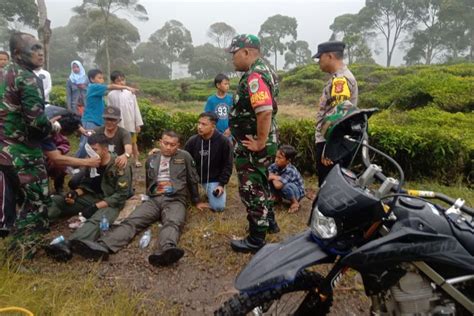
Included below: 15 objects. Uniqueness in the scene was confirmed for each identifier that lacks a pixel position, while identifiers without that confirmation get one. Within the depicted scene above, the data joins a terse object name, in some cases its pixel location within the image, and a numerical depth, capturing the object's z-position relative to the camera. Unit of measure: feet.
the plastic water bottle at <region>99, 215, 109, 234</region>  10.27
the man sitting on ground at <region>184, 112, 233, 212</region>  12.34
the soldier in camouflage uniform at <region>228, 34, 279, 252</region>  7.93
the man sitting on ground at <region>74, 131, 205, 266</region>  9.52
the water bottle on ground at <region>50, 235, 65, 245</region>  8.72
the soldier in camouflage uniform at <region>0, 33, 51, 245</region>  7.83
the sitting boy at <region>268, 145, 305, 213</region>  12.55
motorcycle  4.09
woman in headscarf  18.90
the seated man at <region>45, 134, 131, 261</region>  11.00
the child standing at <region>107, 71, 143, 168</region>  16.71
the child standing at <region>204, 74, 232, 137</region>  16.11
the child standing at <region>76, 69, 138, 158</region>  15.98
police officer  9.35
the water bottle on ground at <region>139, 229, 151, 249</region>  9.91
